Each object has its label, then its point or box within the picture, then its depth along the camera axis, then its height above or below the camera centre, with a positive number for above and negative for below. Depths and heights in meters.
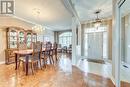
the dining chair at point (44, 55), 2.76 -0.53
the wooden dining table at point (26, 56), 2.20 -0.45
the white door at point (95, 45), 4.19 -0.13
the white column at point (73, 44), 3.01 -0.04
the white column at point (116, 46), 1.60 -0.08
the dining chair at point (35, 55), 2.23 -0.42
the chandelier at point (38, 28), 3.23 +0.81
